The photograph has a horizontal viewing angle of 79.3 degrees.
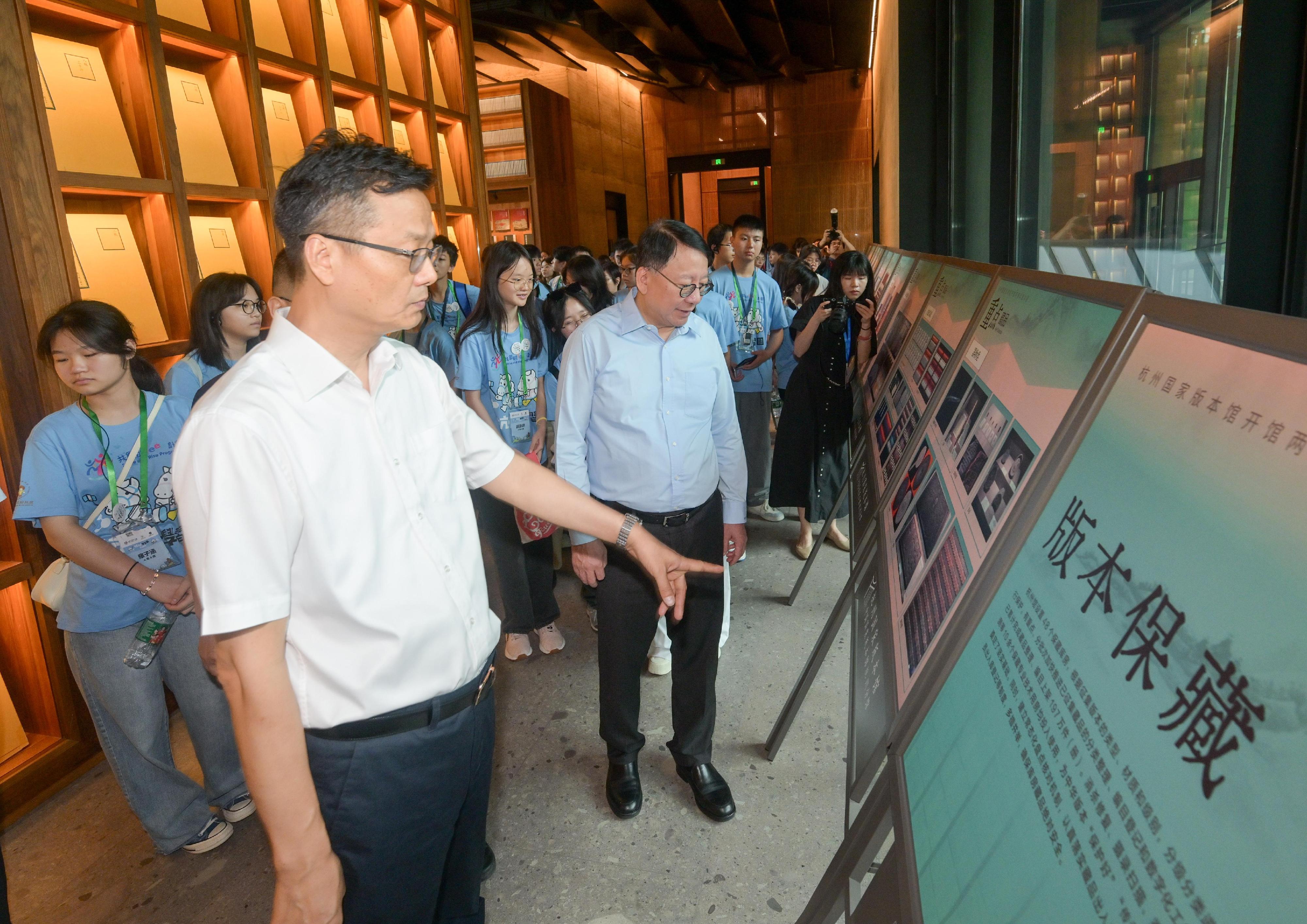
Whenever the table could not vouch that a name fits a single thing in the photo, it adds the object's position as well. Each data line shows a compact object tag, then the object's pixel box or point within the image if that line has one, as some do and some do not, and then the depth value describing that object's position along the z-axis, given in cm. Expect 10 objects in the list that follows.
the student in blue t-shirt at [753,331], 449
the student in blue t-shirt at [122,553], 213
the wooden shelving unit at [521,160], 1241
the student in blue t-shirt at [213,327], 269
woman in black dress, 369
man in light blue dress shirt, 219
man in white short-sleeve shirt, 105
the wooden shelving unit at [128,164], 253
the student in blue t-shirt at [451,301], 462
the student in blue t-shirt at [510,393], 328
